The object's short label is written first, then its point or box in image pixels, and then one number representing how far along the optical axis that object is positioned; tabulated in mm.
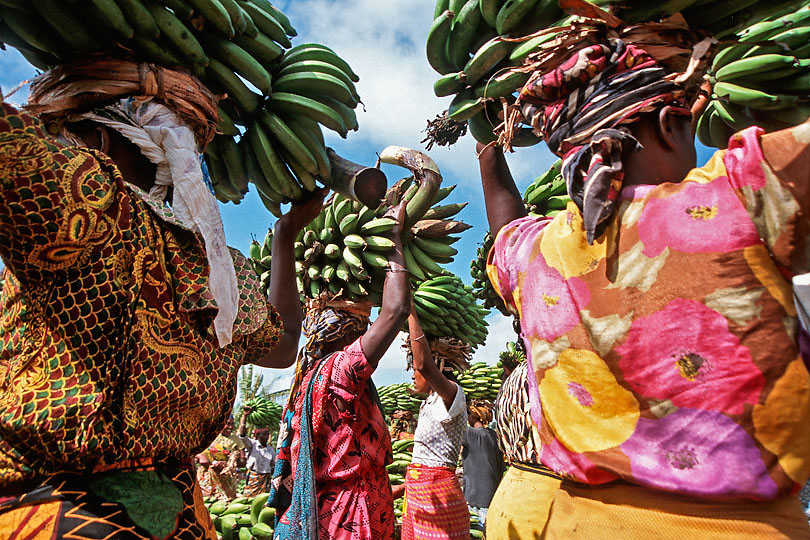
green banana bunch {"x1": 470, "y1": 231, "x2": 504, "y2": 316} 3996
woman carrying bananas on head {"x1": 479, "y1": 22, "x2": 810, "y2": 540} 978
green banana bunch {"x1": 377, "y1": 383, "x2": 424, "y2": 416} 10809
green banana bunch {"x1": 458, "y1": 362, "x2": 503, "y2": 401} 9062
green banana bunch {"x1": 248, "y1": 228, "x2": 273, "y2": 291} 3840
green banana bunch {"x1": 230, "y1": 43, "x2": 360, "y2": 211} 1967
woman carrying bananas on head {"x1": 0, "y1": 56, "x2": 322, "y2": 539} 1058
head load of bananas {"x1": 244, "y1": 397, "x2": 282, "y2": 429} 12086
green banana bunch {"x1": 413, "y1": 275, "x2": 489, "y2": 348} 5684
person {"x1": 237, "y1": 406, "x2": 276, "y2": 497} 9609
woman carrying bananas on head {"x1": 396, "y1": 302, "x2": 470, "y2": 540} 3926
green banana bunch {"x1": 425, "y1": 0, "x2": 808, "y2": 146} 1552
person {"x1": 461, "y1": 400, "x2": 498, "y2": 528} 5797
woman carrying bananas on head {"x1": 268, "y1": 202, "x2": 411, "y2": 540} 2691
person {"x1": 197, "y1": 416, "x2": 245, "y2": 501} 9578
